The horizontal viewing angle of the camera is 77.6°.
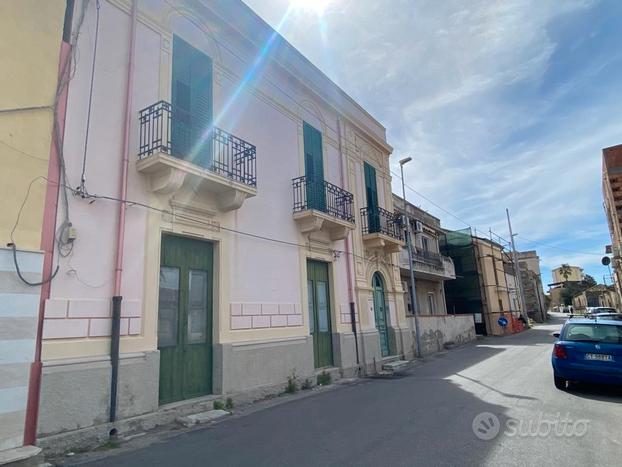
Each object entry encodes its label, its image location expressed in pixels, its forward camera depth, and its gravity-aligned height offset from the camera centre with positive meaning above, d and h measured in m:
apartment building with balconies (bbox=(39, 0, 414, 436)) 5.86 +1.96
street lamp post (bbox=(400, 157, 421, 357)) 15.45 +2.22
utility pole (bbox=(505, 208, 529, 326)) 37.31 +2.41
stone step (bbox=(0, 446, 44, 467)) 4.36 -1.38
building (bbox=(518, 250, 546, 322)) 50.50 +1.55
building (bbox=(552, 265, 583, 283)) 95.25 +7.52
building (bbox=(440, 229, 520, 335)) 28.27 +1.84
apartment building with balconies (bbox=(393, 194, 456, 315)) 20.86 +2.60
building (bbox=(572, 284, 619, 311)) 48.50 +0.67
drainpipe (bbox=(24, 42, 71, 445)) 4.93 +1.34
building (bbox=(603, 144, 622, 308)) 24.00 +7.21
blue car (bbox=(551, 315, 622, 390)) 7.25 -0.96
